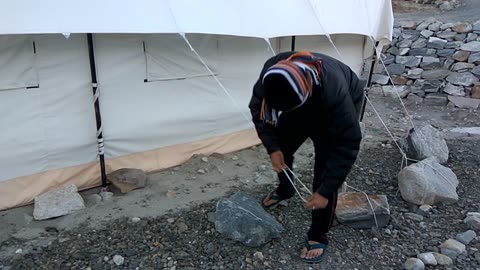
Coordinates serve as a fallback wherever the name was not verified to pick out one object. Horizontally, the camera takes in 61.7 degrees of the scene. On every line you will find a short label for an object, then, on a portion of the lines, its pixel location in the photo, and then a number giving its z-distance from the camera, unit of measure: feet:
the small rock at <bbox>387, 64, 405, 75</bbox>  27.78
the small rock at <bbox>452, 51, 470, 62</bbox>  25.66
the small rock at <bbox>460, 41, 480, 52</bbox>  25.49
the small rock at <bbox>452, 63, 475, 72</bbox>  25.53
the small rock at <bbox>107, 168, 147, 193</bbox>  11.88
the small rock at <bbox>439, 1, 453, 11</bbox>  37.24
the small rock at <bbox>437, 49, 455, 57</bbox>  26.45
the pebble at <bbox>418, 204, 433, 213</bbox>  11.12
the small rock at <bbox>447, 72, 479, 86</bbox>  24.94
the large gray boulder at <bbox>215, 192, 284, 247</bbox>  9.17
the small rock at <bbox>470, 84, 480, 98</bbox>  24.55
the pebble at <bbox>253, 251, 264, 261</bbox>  8.90
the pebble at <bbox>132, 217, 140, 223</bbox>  10.29
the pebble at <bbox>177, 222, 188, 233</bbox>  9.85
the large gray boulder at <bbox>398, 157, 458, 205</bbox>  11.33
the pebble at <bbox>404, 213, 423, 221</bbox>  10.79
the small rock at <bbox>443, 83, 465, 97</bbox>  25.09
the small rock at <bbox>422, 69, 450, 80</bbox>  26.27
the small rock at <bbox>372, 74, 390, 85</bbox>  27.91
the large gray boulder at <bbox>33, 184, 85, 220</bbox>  10.37
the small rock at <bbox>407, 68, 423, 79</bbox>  27.04
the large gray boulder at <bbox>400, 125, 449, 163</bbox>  14.10
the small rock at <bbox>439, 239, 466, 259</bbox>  9.13
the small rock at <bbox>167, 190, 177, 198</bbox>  11.78
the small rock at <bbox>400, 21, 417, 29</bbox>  29.32
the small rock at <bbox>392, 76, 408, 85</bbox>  27.48
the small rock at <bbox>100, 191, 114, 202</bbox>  11.46
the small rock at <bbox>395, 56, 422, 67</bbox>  27.40
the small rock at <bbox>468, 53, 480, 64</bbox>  25.23
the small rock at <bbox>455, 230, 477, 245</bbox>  9.64
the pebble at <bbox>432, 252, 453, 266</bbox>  8.82
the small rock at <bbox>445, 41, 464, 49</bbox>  26.36
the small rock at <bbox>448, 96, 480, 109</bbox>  24.38
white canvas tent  10.15
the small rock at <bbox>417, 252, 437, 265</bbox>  8.77
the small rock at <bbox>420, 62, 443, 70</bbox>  26.76
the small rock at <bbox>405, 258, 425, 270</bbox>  8.58
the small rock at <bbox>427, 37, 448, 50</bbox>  26.95
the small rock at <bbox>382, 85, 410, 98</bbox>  26.73
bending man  6.07
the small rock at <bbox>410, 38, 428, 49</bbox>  27.73
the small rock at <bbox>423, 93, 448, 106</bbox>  25.45
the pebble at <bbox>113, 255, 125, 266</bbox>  8.56
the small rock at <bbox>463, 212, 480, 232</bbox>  10.14
